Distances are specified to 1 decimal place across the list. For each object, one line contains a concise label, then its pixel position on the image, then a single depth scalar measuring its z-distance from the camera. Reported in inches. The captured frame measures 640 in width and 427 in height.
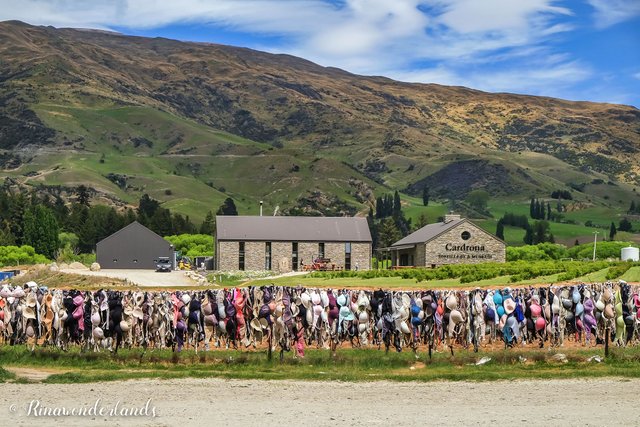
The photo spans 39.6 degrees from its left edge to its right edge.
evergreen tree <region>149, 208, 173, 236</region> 6520.7
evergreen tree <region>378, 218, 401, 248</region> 5930.1
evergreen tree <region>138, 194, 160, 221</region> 6908.5
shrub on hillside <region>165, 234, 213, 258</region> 5497.0
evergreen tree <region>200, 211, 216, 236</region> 6648.6
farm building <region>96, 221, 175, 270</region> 4394.7
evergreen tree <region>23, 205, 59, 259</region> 5634.8
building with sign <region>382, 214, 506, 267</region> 3526.1
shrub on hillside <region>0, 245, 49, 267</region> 4886.8
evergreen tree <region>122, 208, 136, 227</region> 6800.2
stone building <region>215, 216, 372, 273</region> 3836.1
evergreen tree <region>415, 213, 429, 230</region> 7492.6
